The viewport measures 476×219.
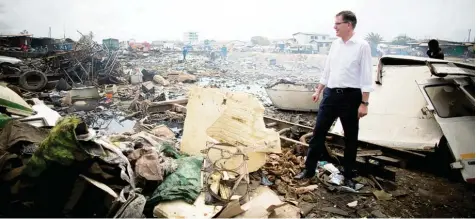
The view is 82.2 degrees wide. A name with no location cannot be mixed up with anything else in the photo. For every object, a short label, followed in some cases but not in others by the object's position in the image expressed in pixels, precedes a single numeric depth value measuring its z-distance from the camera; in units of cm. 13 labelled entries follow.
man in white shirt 288
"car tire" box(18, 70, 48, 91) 959
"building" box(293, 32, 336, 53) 3859
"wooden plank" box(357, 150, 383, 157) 387
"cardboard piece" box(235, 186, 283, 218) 254
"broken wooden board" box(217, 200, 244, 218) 243
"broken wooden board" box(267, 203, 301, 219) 260
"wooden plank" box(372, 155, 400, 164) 375
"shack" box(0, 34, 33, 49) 2010
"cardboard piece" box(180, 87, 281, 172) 339
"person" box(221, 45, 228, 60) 3142
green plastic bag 254
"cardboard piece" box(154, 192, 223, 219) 243
